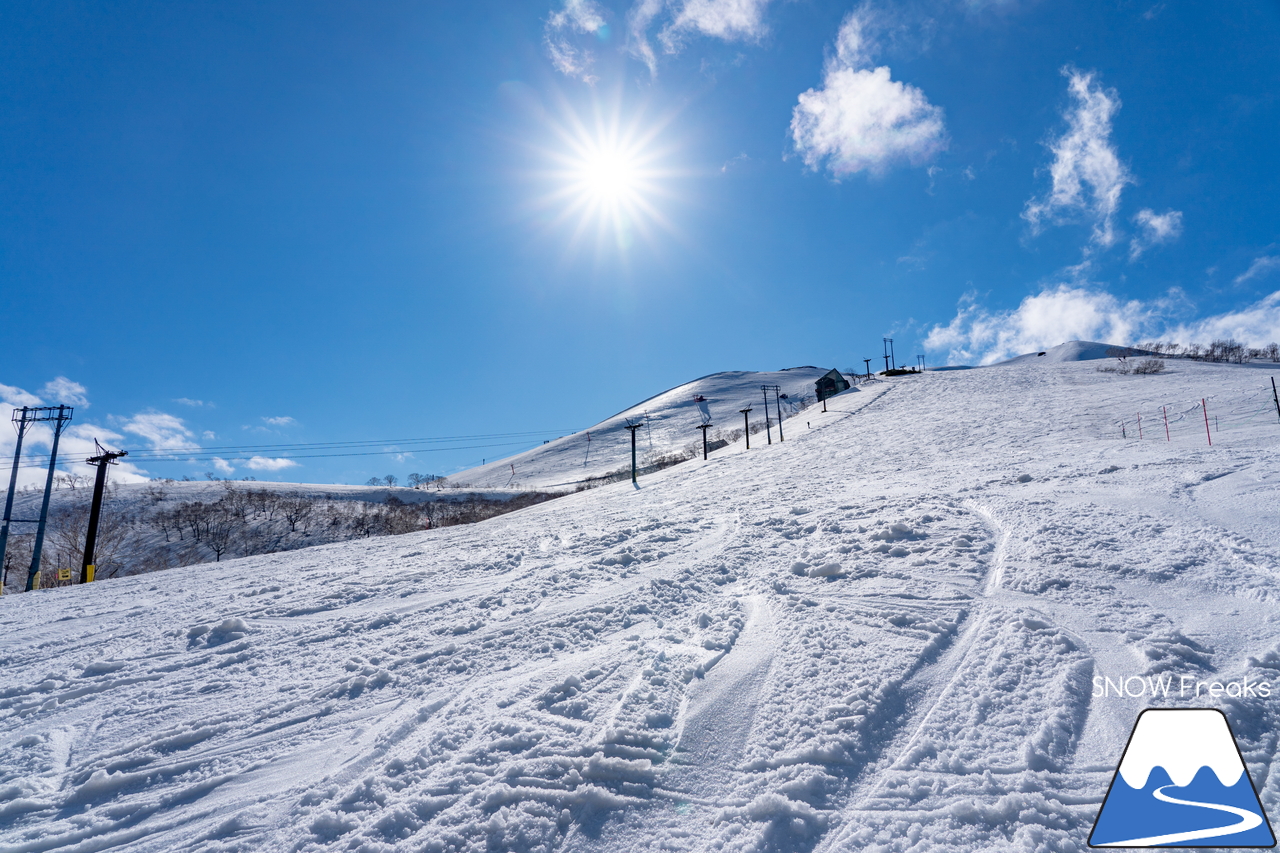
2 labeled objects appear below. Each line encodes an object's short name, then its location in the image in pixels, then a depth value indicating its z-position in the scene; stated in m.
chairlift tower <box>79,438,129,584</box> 19.17
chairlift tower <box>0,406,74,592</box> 20.56
